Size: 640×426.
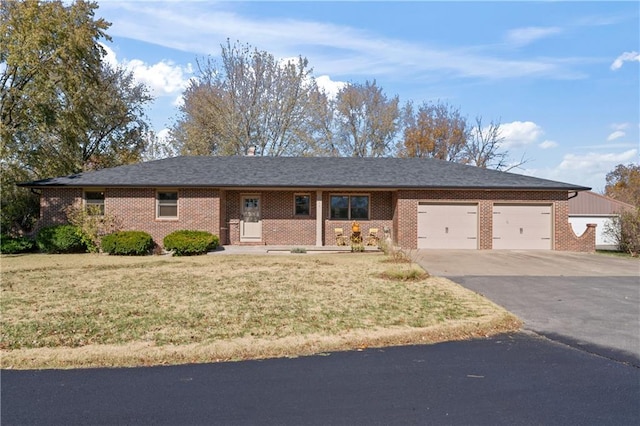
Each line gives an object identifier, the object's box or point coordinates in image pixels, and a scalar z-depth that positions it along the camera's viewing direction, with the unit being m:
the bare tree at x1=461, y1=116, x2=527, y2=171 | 42.66
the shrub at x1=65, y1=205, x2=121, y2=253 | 17.69
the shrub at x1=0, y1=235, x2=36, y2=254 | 17.77
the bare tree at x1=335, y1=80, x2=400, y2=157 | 38.56
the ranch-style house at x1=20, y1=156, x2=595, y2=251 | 18.75
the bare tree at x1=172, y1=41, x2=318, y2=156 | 32.91
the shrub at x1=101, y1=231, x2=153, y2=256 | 16.97
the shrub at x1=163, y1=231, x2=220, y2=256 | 16.83
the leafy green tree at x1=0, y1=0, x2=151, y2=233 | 19.03
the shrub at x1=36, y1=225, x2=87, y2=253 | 17.67
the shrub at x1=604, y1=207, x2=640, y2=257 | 18.27
